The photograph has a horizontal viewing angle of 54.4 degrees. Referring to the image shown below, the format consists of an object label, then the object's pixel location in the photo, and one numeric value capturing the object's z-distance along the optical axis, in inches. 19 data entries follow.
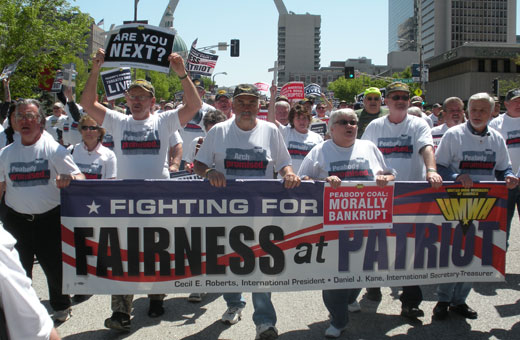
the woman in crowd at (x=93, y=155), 215.6
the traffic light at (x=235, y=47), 1434.5
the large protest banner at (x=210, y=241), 160.4
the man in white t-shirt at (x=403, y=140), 188.4
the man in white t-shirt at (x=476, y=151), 189.5
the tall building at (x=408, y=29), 7190.0
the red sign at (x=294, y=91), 495.7
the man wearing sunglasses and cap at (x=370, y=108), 255.3
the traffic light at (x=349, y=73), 1602.6
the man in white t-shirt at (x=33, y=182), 170.6
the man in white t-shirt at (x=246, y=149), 167.2
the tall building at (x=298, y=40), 7352.4
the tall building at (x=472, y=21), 5664.4
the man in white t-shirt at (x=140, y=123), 178.2
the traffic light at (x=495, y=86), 1145.9
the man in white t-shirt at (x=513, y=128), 245.0
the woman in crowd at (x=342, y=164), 167.0
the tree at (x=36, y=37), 948.0
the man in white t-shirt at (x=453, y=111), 278.4
